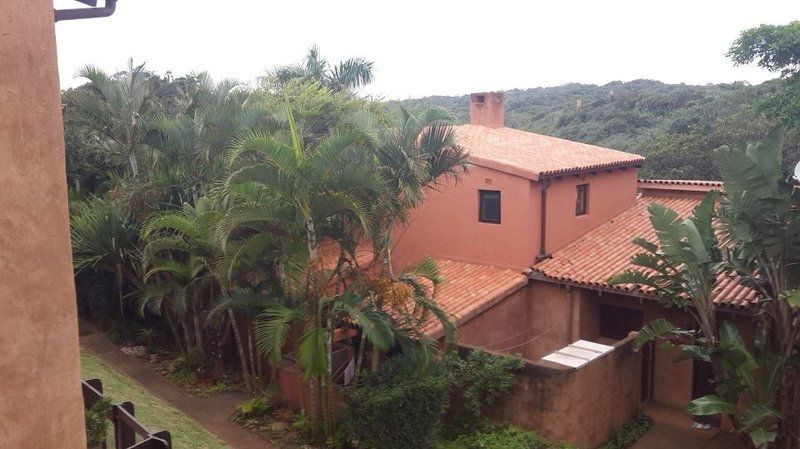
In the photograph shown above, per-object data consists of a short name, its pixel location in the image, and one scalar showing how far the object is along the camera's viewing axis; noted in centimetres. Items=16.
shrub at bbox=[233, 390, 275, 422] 1201
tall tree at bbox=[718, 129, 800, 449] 952
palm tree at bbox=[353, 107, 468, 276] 1088
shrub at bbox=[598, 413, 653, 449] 1203
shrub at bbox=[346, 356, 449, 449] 1017
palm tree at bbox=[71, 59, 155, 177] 1445
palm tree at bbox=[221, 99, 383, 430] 962
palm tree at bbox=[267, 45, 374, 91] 2730
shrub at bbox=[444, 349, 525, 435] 1135
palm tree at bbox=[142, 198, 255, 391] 1157
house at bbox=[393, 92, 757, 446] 1184
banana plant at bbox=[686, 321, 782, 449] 1002
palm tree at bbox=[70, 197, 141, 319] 1415
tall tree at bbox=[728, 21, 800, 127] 2058
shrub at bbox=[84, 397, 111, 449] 630
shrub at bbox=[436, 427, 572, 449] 1088
